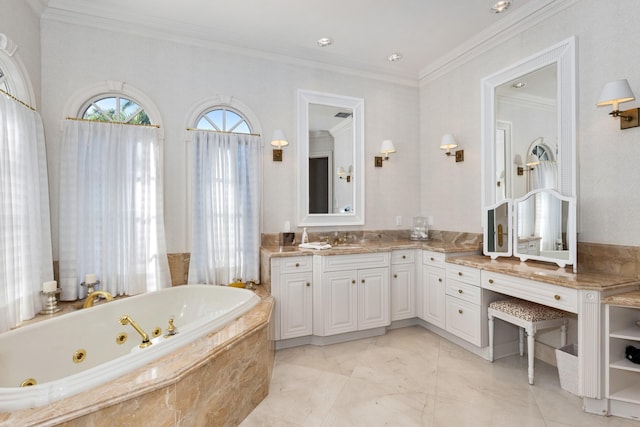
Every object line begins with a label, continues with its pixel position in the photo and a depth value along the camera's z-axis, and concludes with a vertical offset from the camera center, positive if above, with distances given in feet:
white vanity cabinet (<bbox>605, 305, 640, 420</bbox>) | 6.13 -3.13
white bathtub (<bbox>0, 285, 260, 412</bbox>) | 4.15 -2.41
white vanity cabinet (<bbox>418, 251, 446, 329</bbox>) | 10.01 -2.70
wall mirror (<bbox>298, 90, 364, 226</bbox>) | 11.18 +1.91
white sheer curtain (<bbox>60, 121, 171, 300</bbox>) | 8.23 +0.09
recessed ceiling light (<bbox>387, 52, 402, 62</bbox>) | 11.20 +5.61
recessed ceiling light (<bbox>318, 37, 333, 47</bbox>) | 10.14 +5.61
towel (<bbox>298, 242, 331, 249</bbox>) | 9.93 -1.13
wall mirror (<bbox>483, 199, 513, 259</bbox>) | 9.27 -0.65
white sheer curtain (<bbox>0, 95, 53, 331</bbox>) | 6.13 -0.05
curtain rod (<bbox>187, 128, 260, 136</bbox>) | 9.62 +2.58
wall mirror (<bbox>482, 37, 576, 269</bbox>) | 8.02 +2.35
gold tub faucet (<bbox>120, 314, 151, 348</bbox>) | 6.06 -2.32
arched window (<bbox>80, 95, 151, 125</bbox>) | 8.85 +2.99
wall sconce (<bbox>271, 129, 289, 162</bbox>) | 10.29 +2.31
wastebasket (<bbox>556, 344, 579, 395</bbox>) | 6.88 -3.67
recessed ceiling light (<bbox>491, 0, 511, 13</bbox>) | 8.34 +5.58
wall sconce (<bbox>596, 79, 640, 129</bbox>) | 6.50 +2.33
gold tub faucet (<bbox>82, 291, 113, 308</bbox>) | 7.24 -2.02
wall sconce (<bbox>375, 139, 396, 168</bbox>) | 11.83 +2.30
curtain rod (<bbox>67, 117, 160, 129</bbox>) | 8.36 +2.54
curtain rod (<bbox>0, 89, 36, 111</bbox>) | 6.34 +2.47
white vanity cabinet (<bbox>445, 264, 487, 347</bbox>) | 8.66 -2.84
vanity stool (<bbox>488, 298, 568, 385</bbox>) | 7.41 -2.69
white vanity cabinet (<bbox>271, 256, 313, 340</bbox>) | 9.15 -2.52
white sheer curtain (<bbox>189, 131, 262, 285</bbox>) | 9.55 +0.14
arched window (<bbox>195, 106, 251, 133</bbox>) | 10.09 +3.03
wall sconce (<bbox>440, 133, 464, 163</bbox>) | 11.09 +2.35
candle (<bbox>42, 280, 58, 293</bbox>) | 7.20 -1.72
